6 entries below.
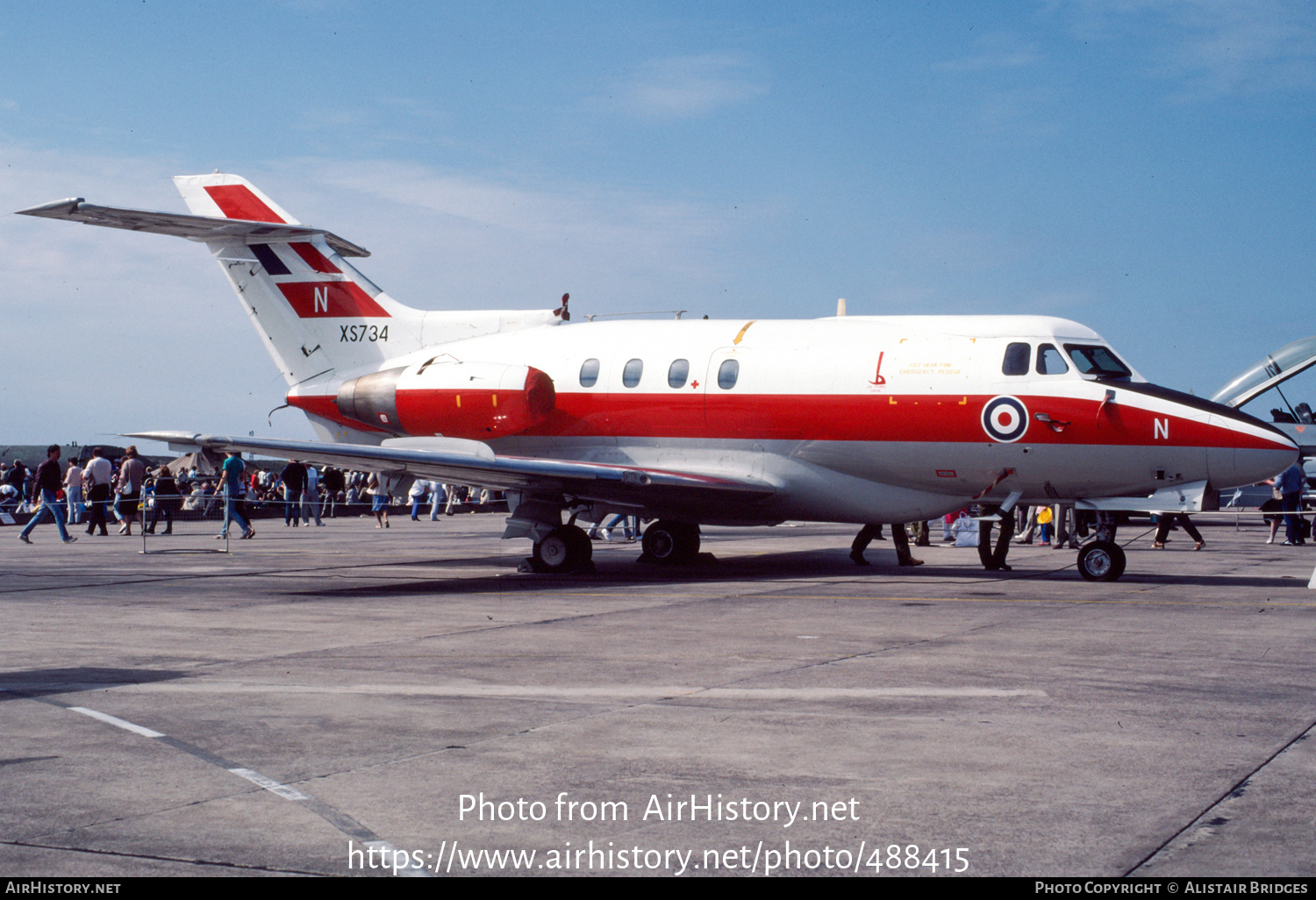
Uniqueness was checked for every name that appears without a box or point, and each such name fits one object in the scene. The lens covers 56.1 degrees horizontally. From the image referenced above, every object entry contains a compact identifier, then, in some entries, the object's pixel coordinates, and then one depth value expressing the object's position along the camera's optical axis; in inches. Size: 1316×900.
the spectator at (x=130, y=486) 1117.1
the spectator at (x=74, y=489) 1188.9
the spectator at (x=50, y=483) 1040.2
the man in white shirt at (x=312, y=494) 1408.7
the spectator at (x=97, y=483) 1096.7
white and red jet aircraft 597.9
